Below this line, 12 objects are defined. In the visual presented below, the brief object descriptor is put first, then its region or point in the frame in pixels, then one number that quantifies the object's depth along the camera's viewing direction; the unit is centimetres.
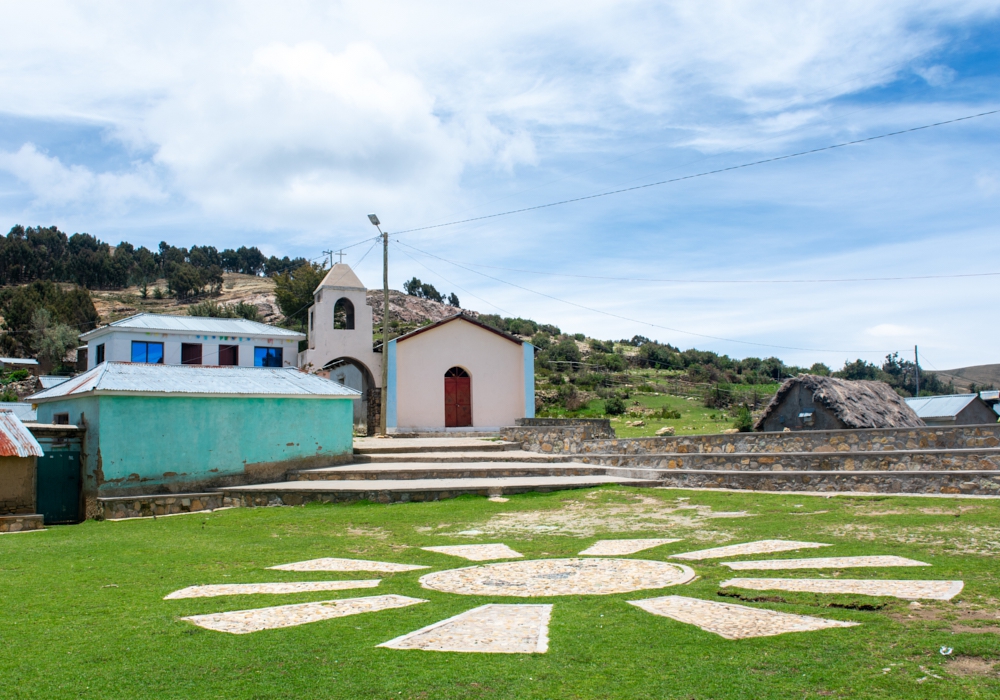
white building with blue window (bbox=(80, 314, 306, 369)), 2989
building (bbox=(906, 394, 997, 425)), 2830
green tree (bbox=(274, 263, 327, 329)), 6306
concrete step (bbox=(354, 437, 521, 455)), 1998
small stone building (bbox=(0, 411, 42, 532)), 1266
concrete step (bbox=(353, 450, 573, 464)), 1831
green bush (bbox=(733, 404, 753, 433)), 2747
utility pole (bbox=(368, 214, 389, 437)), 2601
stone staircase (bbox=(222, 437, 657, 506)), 1437
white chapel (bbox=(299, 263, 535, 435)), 2769
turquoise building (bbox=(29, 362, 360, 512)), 1424
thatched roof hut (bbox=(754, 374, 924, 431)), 2025
